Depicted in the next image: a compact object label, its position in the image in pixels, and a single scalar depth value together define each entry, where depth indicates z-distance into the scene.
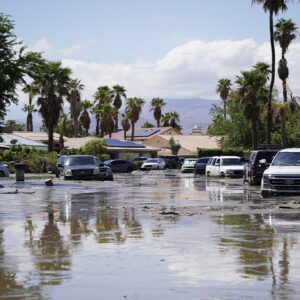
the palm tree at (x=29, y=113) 125.23
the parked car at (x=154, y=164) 72.31
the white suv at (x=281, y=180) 20.62
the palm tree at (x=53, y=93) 65.94
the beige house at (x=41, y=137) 86.88
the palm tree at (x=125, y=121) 121.44
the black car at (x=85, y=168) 35.56
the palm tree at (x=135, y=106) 125.12
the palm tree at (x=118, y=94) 123.62
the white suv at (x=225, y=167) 41.16
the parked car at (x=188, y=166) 62.00
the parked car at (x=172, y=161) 82.56
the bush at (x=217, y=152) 80.01
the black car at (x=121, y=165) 67.75
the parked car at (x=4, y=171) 44.97
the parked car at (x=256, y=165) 31.28
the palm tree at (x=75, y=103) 93.50
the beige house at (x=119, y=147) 88.19
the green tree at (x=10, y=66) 32.69
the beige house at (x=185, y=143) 102.69
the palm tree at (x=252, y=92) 67.44
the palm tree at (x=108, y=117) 111.50
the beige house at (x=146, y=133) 118.06
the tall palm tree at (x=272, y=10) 51.00
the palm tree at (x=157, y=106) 144.88
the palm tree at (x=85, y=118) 126.74
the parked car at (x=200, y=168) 54.81
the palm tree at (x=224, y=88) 119.07
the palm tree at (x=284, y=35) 68.06
